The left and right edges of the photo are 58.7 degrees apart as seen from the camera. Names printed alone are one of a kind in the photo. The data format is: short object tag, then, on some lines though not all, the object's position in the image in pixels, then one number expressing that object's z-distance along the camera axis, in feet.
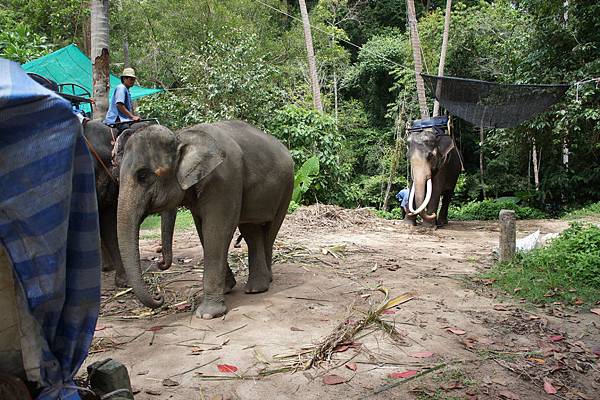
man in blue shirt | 21.57
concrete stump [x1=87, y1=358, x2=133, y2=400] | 7.57
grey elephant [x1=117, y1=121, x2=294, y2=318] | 14.20
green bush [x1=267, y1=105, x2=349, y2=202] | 43.40
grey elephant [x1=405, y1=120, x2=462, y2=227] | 32.73
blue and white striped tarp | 5.44
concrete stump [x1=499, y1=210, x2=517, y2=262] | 20.35
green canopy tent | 36.37
